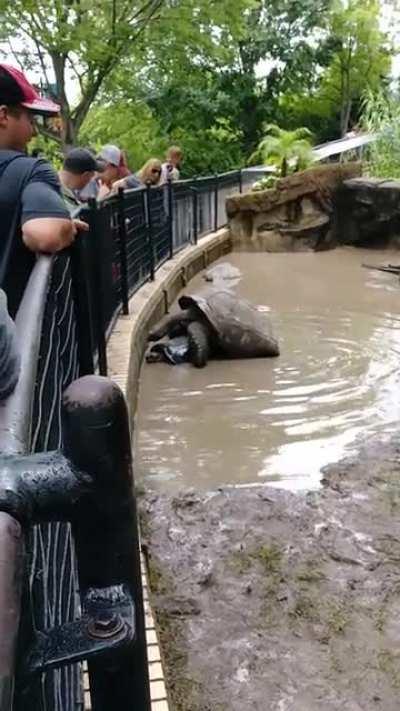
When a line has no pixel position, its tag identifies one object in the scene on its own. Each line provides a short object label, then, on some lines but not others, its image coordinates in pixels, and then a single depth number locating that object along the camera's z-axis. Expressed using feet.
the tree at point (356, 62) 79.82
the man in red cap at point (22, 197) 6.64
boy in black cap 13.42
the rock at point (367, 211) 43.27
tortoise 19.98
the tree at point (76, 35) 41.55
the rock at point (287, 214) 43.47
